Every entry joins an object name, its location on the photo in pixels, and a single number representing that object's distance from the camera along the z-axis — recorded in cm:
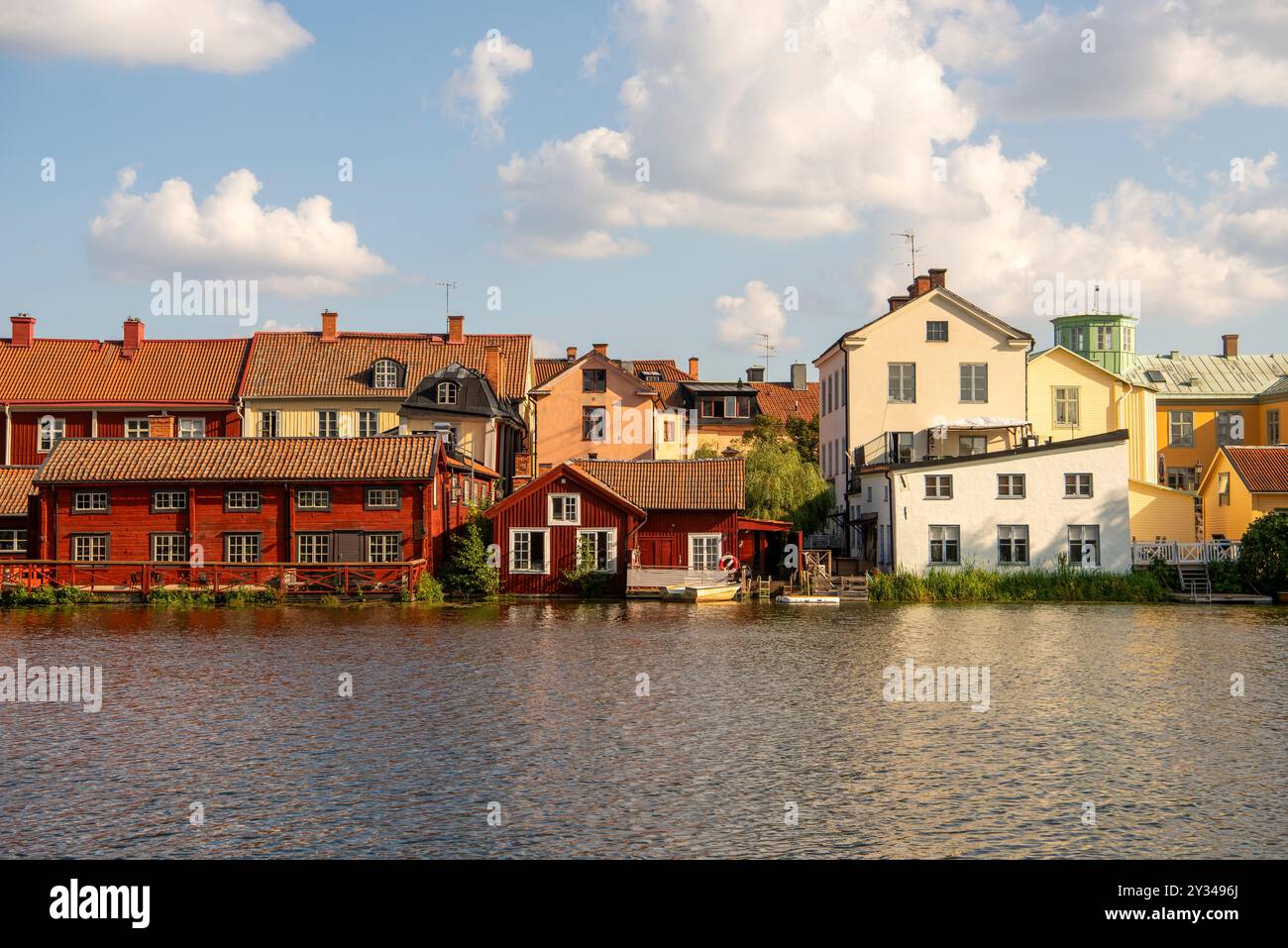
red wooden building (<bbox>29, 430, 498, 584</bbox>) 5541
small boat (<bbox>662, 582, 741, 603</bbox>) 5503
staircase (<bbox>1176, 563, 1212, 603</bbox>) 5562
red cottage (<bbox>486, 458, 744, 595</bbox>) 5650
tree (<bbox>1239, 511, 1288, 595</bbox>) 5431
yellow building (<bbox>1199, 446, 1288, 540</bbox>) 6116
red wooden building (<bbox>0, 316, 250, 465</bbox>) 6844
